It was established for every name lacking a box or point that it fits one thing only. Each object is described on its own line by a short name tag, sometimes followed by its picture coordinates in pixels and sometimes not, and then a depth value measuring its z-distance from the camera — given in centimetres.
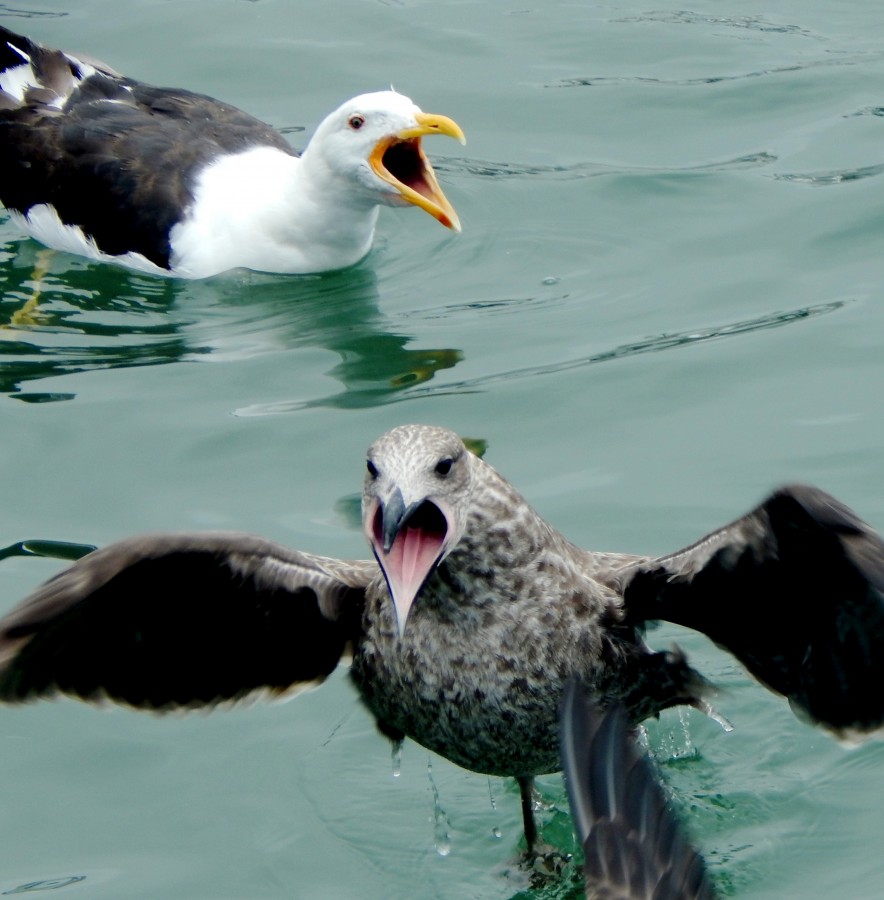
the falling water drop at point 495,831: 1000
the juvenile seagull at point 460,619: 827
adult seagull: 1502
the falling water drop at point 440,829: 977
